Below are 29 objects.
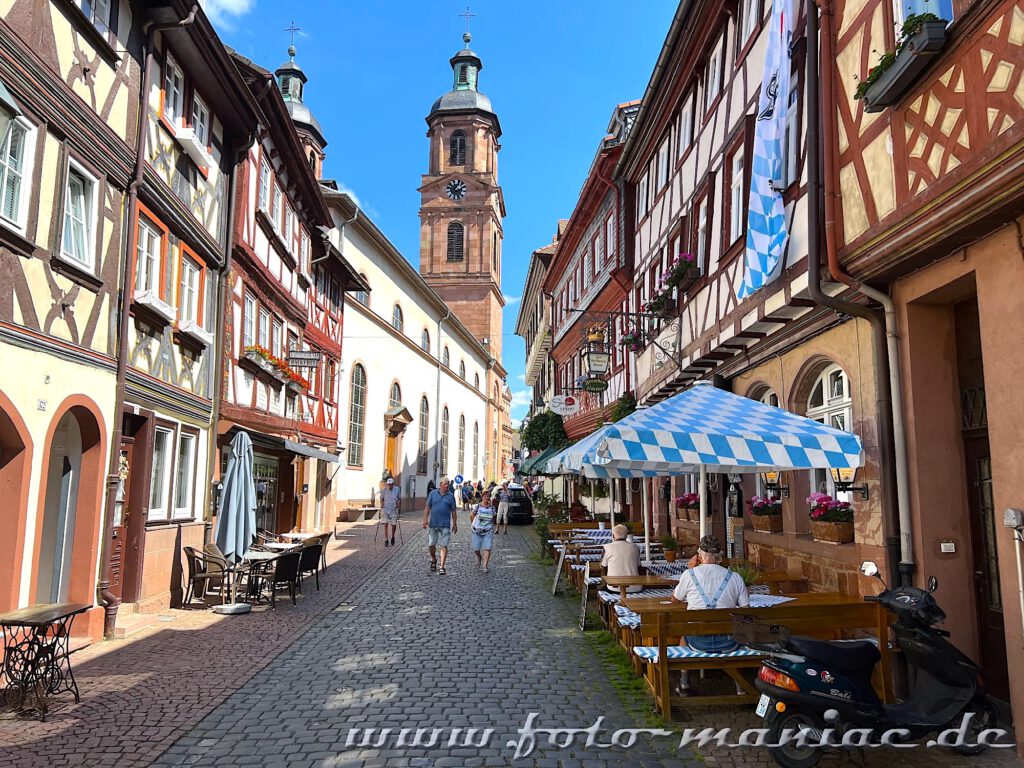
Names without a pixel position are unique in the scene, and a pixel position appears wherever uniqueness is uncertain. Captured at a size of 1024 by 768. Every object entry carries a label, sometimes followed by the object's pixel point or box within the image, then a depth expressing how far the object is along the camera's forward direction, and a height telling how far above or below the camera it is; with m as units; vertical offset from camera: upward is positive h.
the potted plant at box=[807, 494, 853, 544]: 7.25 -0.22
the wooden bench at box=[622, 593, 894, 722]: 5.66 -0.98
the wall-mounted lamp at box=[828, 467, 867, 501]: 7.04 +0.14
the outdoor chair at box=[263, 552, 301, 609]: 10.48 -1.04
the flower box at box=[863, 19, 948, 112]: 5.27 +2.97
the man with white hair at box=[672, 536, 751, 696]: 6.05 -0.74
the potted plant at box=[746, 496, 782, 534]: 9.20 -0.23
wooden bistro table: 5.59 -1.22
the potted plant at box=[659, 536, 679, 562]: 11.67 -0.82
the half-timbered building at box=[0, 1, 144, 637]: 6.80 +2.06
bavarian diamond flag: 7.75 +3.44
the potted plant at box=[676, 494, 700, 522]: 12.34 -0.16
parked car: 29.58 -0.59
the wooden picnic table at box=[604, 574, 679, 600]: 8.30 -0.92
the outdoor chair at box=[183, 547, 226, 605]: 10.62 -1.08
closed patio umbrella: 10.59 -0.18
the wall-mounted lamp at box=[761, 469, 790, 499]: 8.85 +0.12
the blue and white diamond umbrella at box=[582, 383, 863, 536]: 5.68 +0.39
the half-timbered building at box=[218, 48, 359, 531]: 13.67 +3.62
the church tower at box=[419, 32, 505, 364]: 56.81 +21.16
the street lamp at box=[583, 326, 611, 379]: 16.39 +2.82
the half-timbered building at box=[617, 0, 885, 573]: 7.60 +2.72
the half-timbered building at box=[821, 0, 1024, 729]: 4.88 +1.73
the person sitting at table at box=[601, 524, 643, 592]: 8.98 -0.71
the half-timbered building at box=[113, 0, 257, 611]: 9.56 +2.74
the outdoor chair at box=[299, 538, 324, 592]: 11.30 -0.93
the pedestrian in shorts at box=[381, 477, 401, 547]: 18.47 -0.31
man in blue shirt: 13.97 -0.40
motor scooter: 4.55 -1.18
